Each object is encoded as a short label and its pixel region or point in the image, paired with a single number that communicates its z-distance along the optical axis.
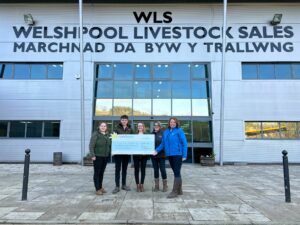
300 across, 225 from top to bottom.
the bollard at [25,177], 5.10
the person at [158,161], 5.74
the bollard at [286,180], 5.05
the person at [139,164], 5.80
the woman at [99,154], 5.48
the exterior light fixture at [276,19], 12.69
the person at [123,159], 5.81
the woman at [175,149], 5.26
